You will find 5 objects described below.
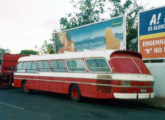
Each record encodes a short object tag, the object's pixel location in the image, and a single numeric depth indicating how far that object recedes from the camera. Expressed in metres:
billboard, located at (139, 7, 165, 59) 13.98
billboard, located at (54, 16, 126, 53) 16.95
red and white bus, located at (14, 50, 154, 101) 10.17
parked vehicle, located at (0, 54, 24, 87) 19.75
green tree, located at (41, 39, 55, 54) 35.94
